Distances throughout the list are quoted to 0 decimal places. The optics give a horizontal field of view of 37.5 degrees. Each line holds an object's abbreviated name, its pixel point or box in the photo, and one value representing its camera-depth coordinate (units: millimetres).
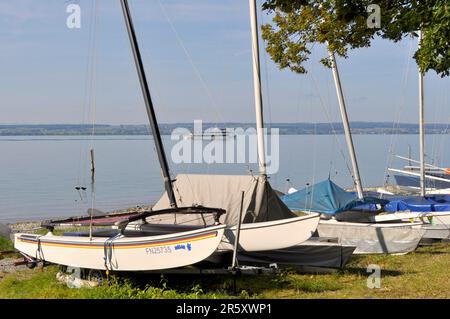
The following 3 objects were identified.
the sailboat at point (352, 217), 18797
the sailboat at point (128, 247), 12484
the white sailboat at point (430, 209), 21469
